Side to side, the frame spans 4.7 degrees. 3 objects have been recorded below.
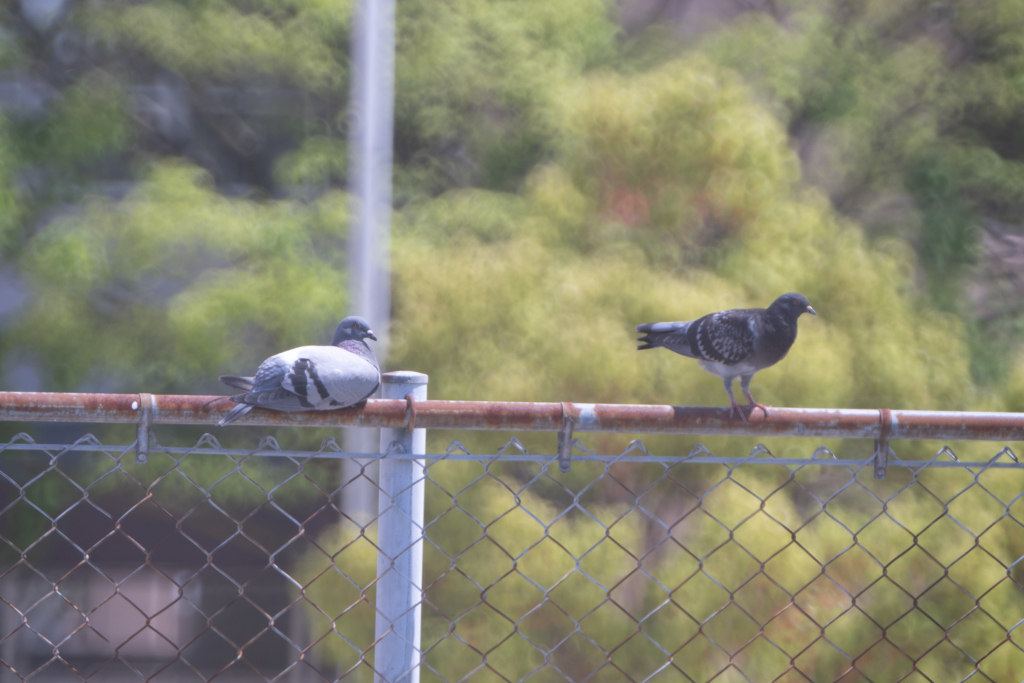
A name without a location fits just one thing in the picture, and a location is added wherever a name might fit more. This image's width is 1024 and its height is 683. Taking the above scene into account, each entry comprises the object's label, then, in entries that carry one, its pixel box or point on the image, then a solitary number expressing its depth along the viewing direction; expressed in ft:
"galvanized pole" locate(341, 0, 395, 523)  144.26
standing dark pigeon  64.62
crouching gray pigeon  61.60
